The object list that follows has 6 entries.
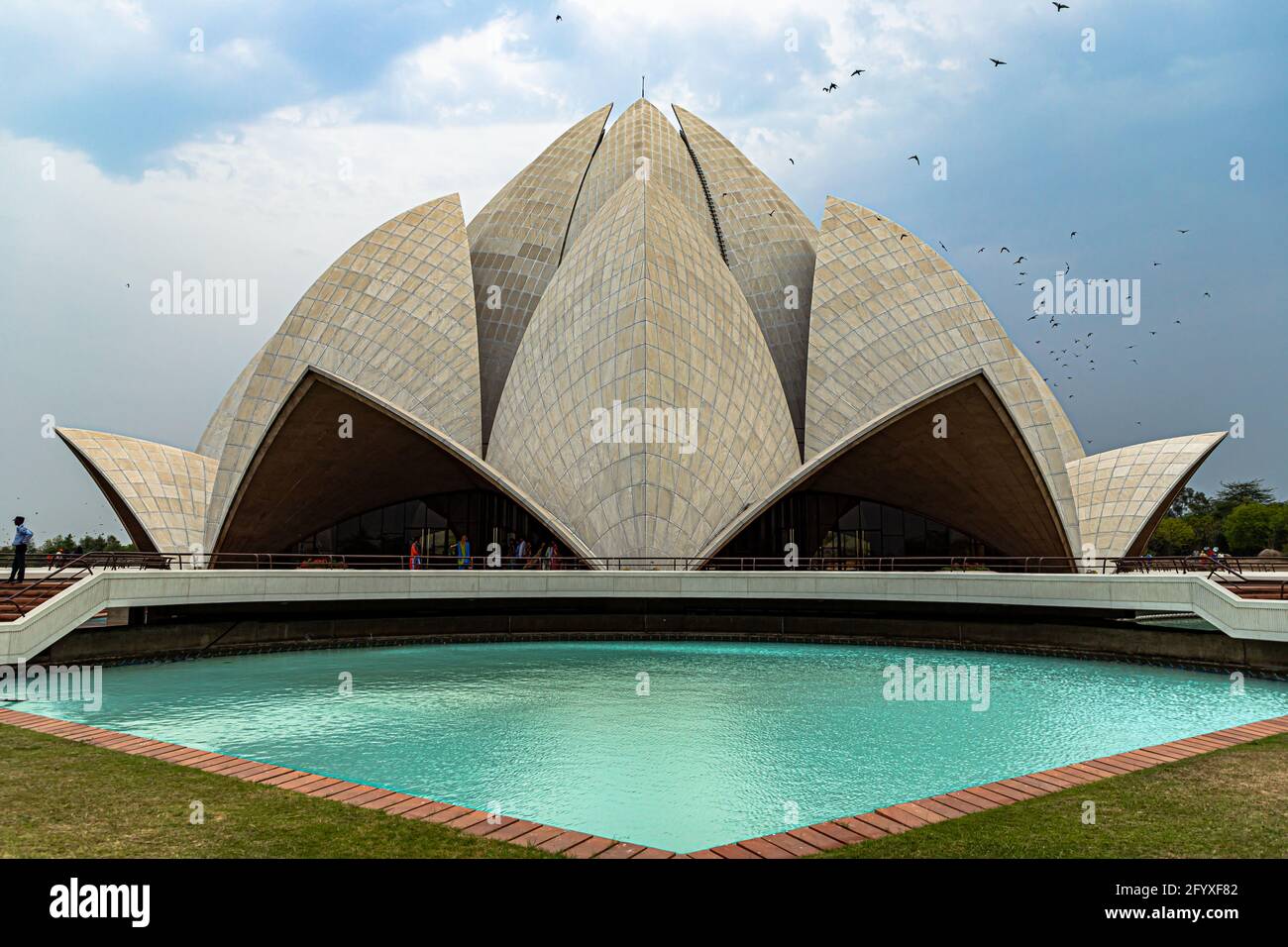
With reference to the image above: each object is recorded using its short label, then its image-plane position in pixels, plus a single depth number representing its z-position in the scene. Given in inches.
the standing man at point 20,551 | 548.7
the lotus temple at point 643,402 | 860.6
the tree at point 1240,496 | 3597.4
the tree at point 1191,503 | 4101.9
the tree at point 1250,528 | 2822.3
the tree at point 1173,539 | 2928.2
